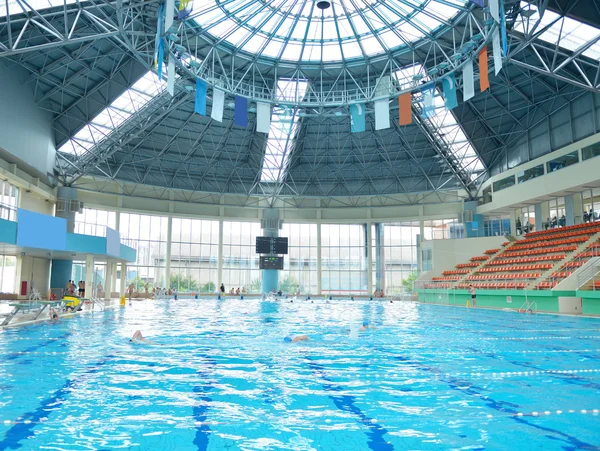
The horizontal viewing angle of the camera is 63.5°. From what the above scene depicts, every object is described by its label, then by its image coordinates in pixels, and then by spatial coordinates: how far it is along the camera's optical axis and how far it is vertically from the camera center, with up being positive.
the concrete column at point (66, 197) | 35.22 +5.98
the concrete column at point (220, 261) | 47.50 +1.84
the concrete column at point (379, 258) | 49.20 +2.22
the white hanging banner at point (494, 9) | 17.14 +9.61
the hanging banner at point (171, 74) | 20.42 +8.84
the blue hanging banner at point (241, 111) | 25.89 +9.06
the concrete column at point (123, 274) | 34.73 +0.38
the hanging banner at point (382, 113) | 25.97 +9.00
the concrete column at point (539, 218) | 35.12 +4.52
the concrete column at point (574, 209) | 31.58 +4.63
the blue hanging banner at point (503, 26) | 18.73 +9.75
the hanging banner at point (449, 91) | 24.39 +9.59
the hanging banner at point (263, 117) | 26.20 +8.85
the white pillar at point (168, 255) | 45.34 +2.32
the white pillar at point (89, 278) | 27.69 +0.10
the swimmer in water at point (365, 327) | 16.56 -1.61
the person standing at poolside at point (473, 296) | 29.60 -0.98
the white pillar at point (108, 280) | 33.84 -0.02
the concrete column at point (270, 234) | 45.19 +4.28
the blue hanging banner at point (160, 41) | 19.62 +9.78
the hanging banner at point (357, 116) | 27.42 +9.34
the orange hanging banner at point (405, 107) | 25.45 +9.10
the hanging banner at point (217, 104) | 24.85 +9.17
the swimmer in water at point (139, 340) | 12.09 -1.50
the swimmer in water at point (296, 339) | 12.83 -1.56
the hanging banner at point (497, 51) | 19.23 +9.14
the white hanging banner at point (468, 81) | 22.22 +9.20
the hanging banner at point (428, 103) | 25.93 +9.49
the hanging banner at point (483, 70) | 20.45 +8.84
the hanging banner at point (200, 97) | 23.72 +8.99
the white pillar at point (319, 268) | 48.94 +1.19
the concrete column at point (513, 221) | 37.84 +4.61
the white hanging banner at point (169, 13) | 18.11 +9.98
